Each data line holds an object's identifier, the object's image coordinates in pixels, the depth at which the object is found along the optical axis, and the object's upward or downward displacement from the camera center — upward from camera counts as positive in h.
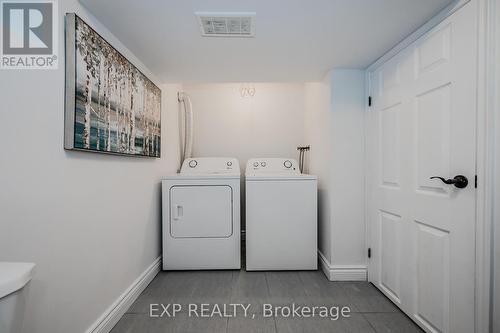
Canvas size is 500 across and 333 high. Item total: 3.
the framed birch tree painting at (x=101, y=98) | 1.12 +0.40
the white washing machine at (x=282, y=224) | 2.27 -0.60
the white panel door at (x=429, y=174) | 1.15 -0.07
